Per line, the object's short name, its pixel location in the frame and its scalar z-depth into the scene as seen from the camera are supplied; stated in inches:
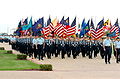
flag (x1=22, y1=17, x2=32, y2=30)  1278.9
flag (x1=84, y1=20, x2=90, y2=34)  1250.5
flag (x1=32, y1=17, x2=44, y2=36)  1155.1
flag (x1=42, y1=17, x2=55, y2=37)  1143.6
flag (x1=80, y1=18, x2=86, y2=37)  1268.5
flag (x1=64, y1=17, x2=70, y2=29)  1195.9
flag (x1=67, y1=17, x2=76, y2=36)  1171.9
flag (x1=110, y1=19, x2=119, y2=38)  1191.6
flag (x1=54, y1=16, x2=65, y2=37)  1174.3
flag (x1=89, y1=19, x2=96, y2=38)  1178.6
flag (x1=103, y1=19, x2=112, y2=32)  1168.9
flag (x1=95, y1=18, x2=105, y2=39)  1154.7
